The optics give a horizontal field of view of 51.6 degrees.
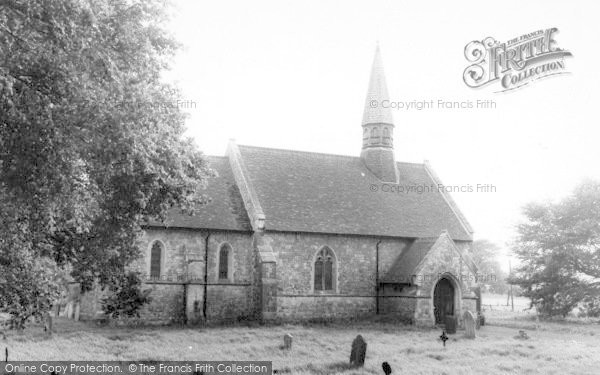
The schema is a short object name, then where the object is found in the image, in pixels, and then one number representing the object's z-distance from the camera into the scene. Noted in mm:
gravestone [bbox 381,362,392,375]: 12931
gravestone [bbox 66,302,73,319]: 29484
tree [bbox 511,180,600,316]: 39844
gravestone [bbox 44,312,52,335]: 22238
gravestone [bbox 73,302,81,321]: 28062
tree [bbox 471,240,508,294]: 97494
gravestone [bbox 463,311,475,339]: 26266
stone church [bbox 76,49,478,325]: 28625
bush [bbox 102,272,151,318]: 20538
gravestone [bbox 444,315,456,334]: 27719
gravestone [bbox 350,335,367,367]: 17938
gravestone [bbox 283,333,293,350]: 20828
